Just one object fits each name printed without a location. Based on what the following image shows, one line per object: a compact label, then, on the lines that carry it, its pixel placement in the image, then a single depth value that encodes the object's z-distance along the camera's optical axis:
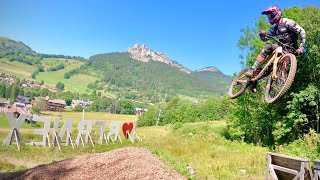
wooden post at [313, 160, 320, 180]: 5.60
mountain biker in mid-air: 4.80
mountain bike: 4.74
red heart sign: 22.35
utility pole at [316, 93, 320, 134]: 19.35
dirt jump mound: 6.63
